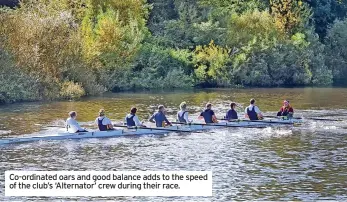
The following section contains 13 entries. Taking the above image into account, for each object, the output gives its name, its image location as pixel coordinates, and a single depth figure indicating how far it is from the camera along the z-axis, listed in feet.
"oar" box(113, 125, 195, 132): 129.22
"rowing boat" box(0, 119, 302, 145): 119.24
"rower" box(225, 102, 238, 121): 139.85
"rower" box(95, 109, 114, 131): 125.80
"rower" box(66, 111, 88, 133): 122.93
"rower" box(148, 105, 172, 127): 131.23
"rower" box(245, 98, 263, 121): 141.79
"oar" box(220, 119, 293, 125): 139.33
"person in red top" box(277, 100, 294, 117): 144.24
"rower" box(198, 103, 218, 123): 136.98
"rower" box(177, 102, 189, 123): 135.03
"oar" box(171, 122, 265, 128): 135.89
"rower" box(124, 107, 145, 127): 129.24
